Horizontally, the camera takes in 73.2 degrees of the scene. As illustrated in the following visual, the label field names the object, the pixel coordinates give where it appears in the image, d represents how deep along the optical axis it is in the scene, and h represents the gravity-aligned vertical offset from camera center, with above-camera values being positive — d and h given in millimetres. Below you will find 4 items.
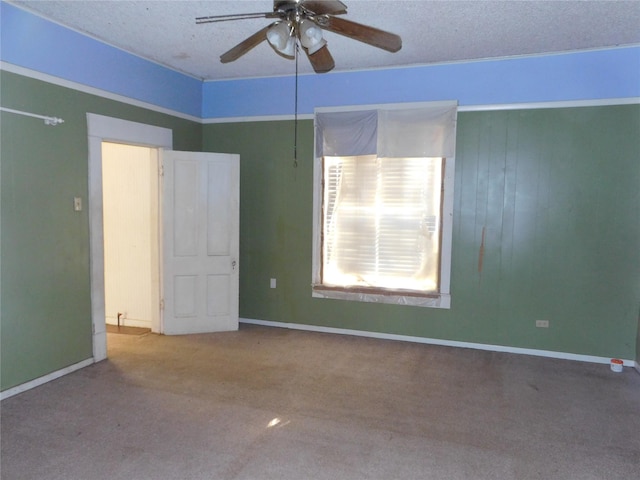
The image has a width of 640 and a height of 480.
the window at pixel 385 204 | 4449 +106
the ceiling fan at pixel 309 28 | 2352 +1064
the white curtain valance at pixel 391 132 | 4379 +866
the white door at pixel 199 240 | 4664 -321
